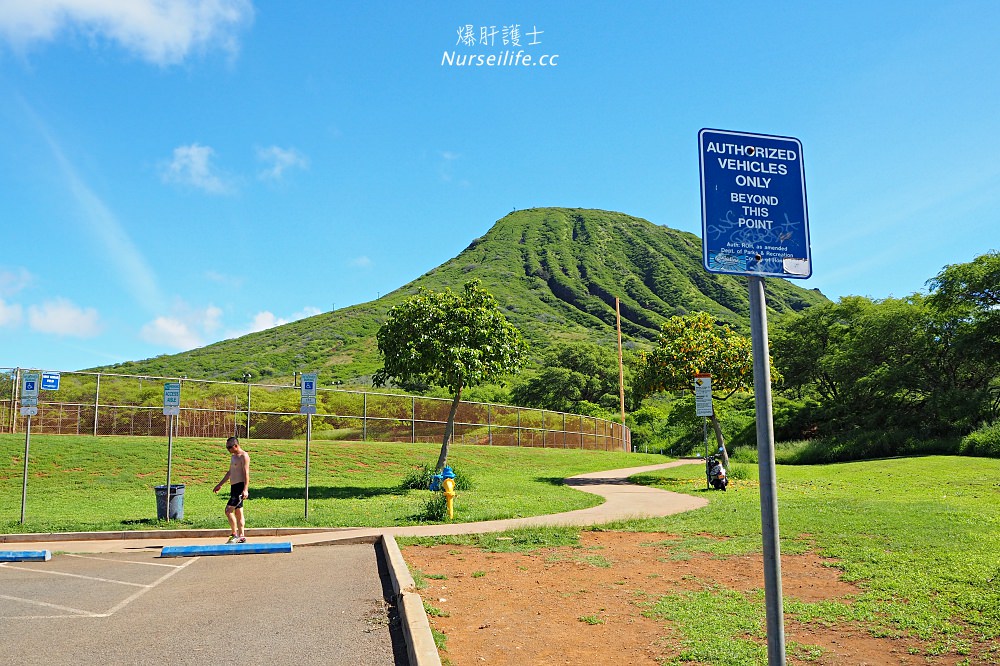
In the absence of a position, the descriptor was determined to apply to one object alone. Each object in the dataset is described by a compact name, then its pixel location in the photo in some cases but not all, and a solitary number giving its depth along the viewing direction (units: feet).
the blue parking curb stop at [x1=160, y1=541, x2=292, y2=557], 37.27
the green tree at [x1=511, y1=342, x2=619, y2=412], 239.09
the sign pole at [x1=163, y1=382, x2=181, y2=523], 48.78
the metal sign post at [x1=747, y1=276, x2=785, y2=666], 11.07
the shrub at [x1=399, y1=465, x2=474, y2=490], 72.18
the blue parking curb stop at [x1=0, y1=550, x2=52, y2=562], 35.47
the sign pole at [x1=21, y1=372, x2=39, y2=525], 47.84
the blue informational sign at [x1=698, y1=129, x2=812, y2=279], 11.51
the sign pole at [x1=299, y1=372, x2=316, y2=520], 49.93
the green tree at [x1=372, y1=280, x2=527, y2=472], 70.79
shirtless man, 40.42
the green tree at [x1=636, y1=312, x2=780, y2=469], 81.05
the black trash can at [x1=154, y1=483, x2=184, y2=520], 47.26
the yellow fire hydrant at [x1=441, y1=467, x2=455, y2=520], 48.70
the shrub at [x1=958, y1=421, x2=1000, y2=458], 86.46
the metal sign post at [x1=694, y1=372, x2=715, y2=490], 70.90
